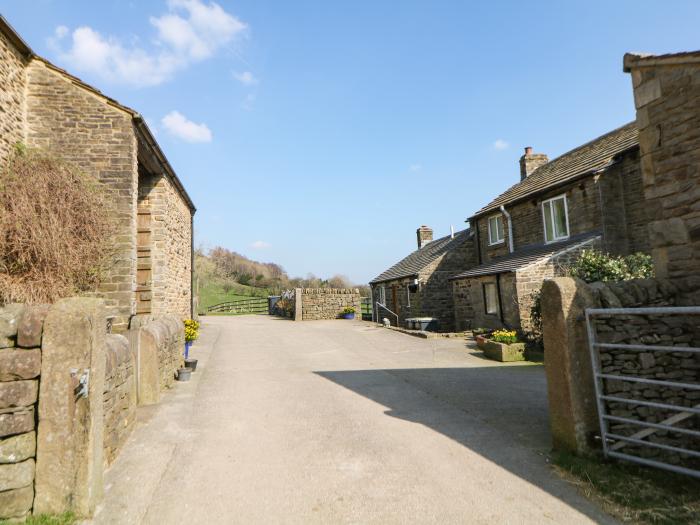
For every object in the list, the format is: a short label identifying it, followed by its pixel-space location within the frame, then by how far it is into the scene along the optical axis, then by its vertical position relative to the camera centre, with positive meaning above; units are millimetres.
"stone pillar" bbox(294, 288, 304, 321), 25391 -143
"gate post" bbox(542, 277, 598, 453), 4656 -841
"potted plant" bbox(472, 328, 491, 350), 12788 -1343
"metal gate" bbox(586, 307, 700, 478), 4395 -1377
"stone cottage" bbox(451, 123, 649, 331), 14094 +2521
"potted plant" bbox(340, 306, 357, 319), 26078 -710
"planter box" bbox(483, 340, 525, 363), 11406 -1600
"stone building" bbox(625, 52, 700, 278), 5398 +1857
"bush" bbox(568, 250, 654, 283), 11141 +641
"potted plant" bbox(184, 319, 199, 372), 12062 -739
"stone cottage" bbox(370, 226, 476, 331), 21000 +840
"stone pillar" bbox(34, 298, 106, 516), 3479 -918
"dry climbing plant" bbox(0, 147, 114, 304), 7707 +1688
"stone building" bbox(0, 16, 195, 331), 8540 +4133
